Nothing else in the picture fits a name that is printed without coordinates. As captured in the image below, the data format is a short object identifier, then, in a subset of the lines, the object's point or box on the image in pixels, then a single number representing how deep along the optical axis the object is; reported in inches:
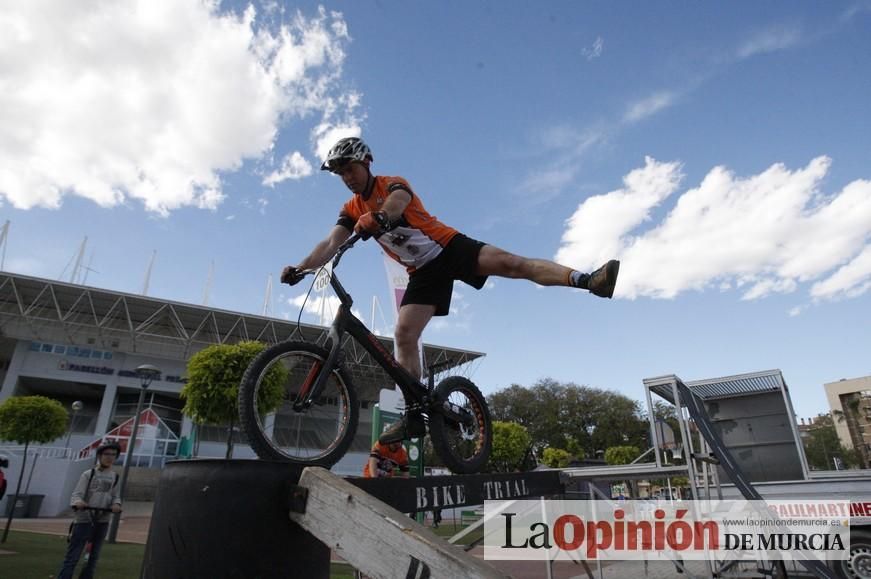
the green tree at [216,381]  522.9
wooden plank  50.0
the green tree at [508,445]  1018.1
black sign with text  86.6
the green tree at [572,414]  1818.4
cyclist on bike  128.0
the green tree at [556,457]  1241.4
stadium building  1320.1
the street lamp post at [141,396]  515.2
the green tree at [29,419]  701.9
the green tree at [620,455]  1289.4
